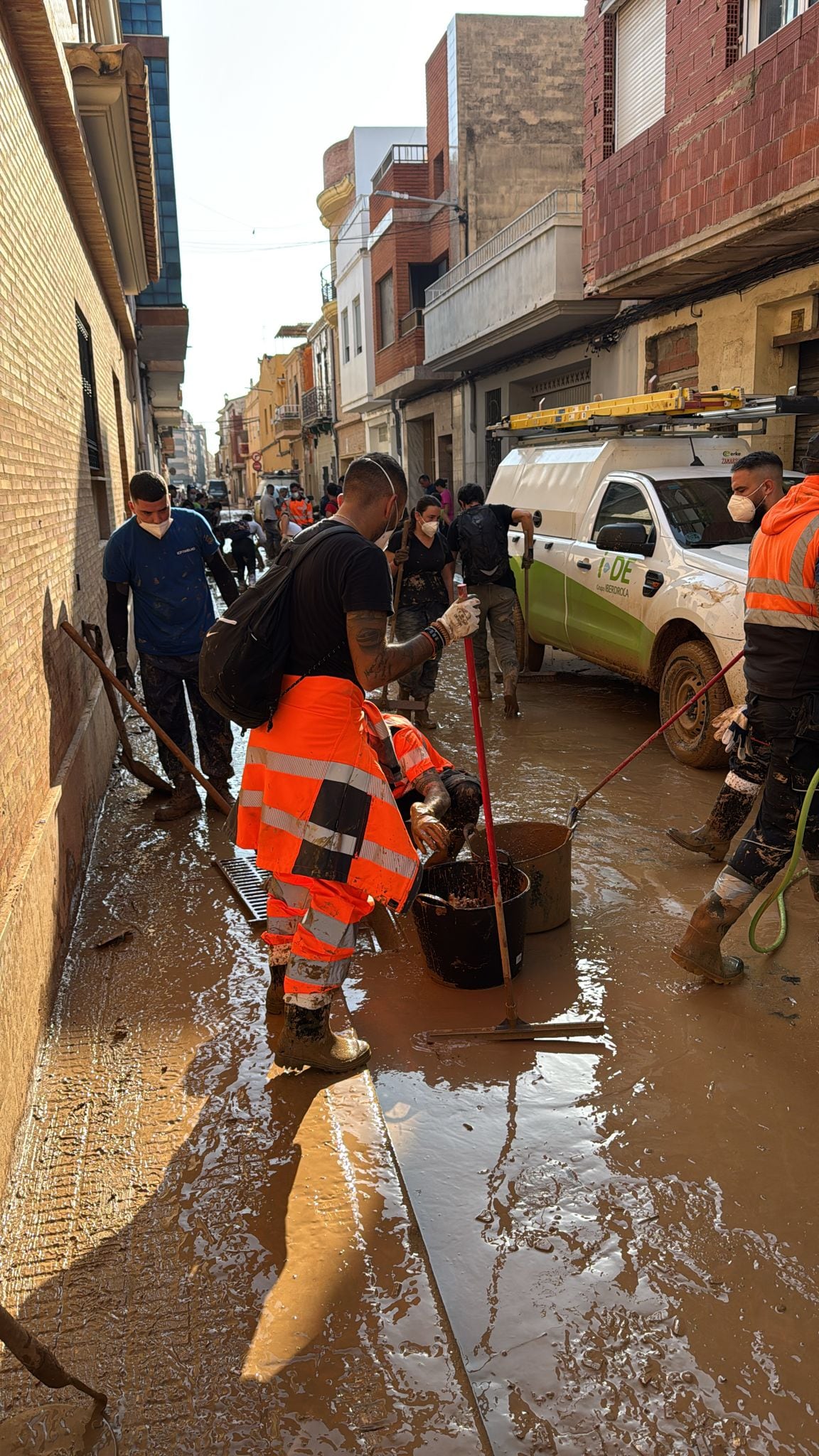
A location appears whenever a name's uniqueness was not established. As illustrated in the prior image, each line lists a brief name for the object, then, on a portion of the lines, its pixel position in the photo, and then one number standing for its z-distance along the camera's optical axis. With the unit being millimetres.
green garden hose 3580
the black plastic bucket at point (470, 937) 3943
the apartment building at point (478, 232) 17094
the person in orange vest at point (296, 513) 21219
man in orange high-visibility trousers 3109
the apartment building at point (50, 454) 3719
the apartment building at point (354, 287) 29203
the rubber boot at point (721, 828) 4766
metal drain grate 4875
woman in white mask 8188
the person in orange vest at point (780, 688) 3652
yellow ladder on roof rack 7547
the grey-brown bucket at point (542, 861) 4406
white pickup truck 6691
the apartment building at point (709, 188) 9477
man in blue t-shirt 5996
